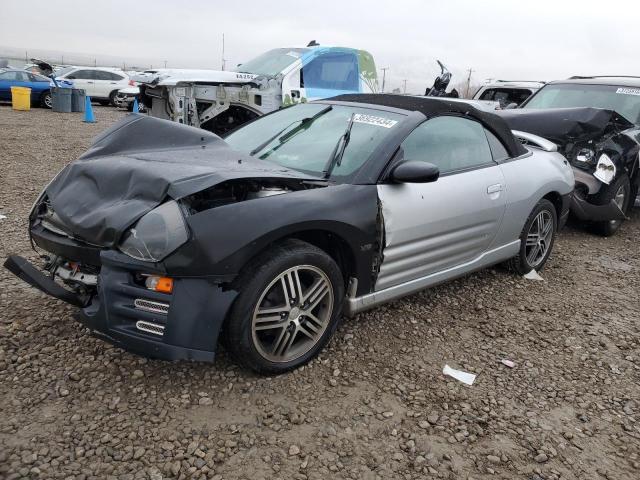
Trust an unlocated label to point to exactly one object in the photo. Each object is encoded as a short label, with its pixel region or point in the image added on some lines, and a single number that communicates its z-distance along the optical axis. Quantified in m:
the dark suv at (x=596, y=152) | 5.63
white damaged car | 8.14
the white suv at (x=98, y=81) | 20.64
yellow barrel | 16.86
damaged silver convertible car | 2.31
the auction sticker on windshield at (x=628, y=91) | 6.81
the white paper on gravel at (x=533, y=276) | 4.48
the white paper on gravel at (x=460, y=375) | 2.86
